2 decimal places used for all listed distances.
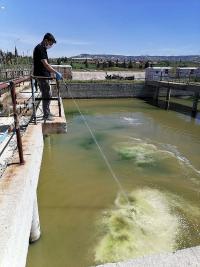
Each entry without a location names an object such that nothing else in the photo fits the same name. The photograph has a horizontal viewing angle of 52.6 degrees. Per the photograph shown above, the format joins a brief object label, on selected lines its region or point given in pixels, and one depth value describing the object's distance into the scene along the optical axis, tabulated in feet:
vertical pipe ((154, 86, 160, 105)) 60.66
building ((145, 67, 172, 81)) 67.97
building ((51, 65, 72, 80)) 73.41
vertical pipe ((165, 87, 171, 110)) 52.63
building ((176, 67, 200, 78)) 71.75
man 12.24
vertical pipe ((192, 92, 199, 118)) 45.79
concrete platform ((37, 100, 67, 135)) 12.79
